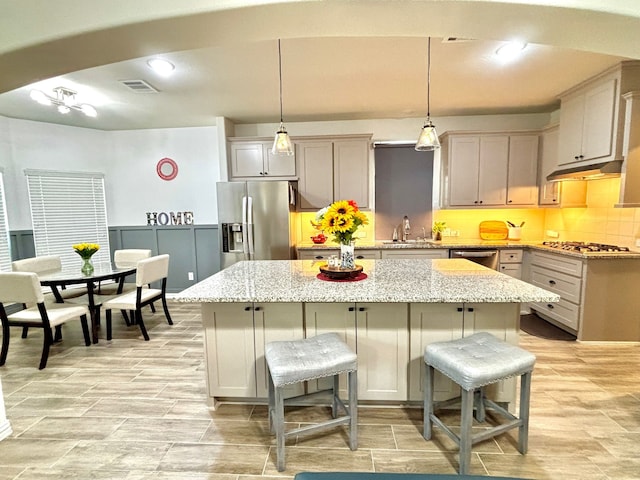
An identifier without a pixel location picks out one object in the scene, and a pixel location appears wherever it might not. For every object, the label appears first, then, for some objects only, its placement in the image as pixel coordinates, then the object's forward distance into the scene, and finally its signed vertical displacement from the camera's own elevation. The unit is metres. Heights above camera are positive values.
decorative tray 2.17 -0.42
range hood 2.87 +0.35
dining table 3.11 -0.64
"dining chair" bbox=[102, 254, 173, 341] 3.32 -0.89
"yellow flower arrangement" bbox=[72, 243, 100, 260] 3.41 -0.37
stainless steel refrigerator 3.93 -0.08
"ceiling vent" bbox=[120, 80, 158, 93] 3.06 +1.29
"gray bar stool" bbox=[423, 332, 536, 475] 1.54 -0.82
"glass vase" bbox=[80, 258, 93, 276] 3.38 -0.57
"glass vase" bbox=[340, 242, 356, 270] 2.24 -0.32
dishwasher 3.93 -0.57
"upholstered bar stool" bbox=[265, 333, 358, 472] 1.60 -0.80
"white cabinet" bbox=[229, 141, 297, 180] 4.34 +0.71
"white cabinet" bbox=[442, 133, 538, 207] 4.07 +0.53
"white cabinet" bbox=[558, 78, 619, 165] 2.92 +0.85
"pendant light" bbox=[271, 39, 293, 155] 2.40 +0.54
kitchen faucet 4.54 -0.27
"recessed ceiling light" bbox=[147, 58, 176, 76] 2.61 +1.28
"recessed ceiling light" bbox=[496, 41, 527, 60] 2.46 +1.28
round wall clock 4.90 +0.71
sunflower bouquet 2.10 -0.06
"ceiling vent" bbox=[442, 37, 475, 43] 2.35 +1.27
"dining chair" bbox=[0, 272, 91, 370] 2.68 -0.90
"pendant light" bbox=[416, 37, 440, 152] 2.21 +0.51
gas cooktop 3.17 -0.42
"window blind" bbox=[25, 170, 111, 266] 4.35 +0.06
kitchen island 1.98 -0.74
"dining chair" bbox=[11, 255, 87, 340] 3.41 -0.59
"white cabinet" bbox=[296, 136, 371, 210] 4.28 +0.57
